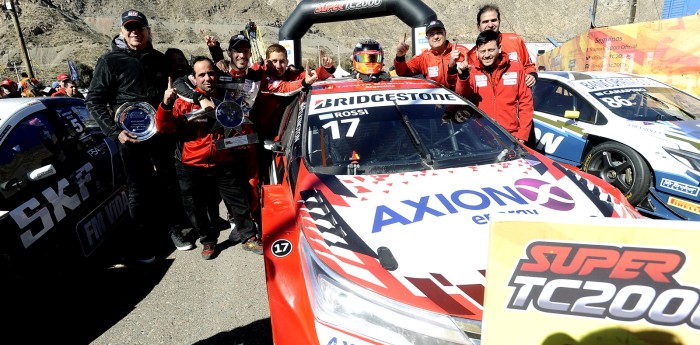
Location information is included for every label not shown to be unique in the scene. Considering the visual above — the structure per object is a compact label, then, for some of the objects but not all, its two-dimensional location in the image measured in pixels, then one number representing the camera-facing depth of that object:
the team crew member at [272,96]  4.09
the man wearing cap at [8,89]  7.91
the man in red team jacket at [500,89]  3.77
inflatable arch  8.56
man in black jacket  3.21
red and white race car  1.58
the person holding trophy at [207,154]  3.14
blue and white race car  3.62
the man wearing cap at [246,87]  3.49
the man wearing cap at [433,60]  4.32
